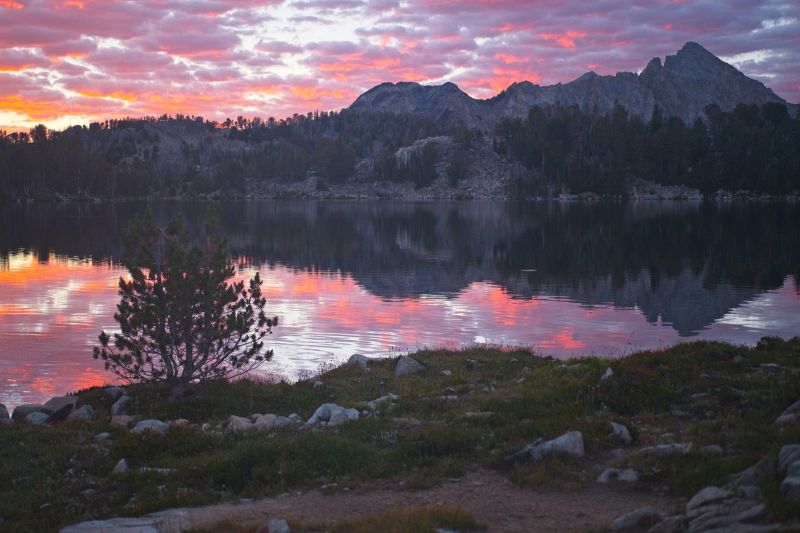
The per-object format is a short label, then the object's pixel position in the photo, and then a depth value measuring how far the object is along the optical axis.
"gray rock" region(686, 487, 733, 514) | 10.33
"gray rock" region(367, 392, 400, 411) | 19.38
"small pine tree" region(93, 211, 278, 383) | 21.88
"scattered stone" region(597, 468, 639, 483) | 12.86
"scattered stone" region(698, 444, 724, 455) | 13.08
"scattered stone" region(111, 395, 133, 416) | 20.83
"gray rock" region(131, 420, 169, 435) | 17.19
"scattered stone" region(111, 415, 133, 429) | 18.91
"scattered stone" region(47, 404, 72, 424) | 19.94
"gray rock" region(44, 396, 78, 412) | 20.59
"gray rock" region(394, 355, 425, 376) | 24.59
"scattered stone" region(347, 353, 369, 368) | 25.95
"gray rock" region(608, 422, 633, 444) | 14.88
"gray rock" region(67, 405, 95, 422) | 19.68
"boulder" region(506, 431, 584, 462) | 14.20
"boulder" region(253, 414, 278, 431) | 17.86
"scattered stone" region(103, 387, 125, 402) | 22.11
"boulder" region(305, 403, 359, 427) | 17.81
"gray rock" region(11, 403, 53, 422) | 20.55
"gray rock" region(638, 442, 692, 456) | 13.38
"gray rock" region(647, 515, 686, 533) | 9.84
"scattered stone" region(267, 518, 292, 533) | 11.02
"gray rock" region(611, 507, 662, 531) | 10.58
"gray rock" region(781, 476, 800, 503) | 9.18
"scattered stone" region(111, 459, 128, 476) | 14.89
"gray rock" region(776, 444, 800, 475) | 10.29
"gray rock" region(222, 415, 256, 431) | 18.02
